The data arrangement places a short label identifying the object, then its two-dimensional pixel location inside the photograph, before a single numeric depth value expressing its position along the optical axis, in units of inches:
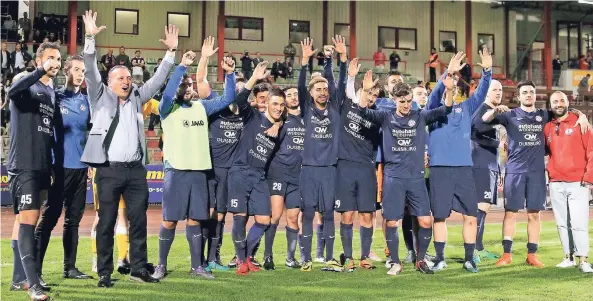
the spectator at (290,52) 1191.5
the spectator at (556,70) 1429.4
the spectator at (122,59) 1010.1
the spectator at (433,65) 1198.3
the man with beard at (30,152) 275.3
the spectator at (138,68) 978.1
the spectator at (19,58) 941.2
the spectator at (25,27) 1040.2
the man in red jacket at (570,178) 358.6
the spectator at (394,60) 1251.8
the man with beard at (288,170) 357.1
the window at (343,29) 1358.3
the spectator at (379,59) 1262.3
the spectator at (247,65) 1096.8
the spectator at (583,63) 1421.0
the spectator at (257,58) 1115.5
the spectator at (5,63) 930.1
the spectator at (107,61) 1021.1
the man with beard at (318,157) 347.6
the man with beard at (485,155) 385.4
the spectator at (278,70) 1114.7
